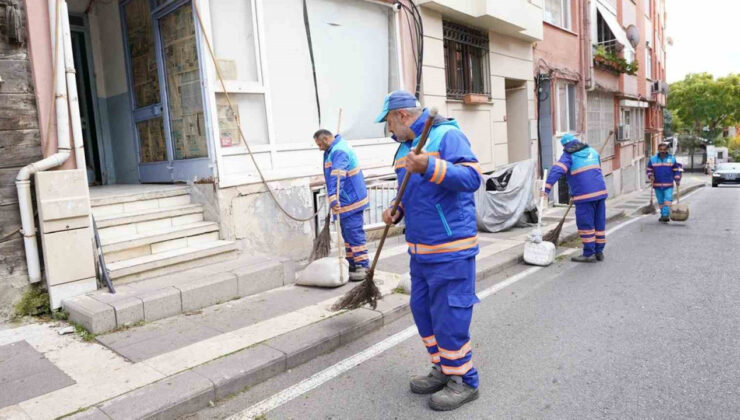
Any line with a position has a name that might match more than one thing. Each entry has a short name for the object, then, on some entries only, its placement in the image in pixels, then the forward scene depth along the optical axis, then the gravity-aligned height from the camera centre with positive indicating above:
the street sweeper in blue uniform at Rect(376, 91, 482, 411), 3.14 -0.58
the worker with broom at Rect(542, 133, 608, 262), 7.48 -0.69
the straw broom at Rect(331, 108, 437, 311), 4.32 -1.18
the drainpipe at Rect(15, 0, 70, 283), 4.61 +0.16
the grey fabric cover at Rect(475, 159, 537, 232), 9.68 -1.00
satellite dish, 21.16 +4.48
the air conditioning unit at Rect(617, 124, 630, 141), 20.70 +0.39
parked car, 28.20 -2.27
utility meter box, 4.63 -0.50
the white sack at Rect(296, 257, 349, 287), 5.59 -1.25
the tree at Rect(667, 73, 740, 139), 46.44 +3.37
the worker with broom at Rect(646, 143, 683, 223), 11.34 -0.84
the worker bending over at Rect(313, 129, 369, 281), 5.80 -0.40
